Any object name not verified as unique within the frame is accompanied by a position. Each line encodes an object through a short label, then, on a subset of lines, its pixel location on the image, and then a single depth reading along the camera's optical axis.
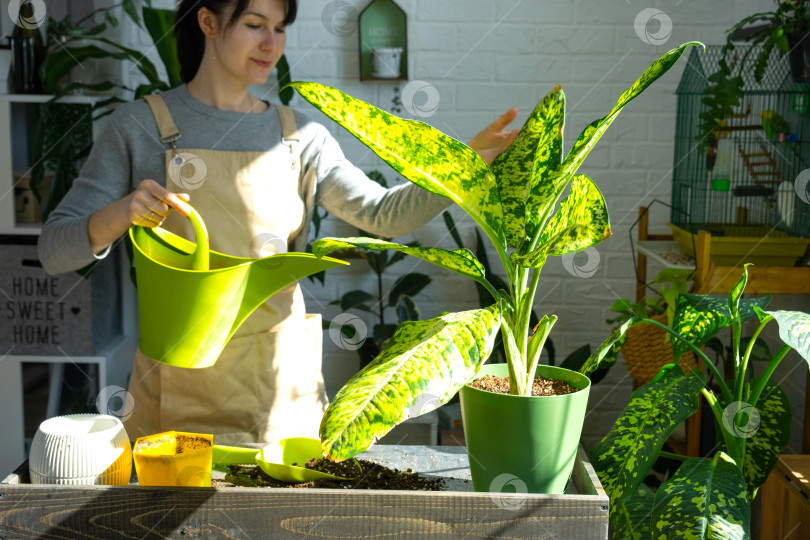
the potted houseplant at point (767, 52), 1.72
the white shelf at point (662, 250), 2.04
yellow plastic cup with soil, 0.92
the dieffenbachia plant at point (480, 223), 0.72
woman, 1.53
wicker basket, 2.01
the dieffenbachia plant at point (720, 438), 1.08
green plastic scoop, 0.96
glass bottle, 2.31
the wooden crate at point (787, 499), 1.44
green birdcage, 1.85
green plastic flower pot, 0.87
